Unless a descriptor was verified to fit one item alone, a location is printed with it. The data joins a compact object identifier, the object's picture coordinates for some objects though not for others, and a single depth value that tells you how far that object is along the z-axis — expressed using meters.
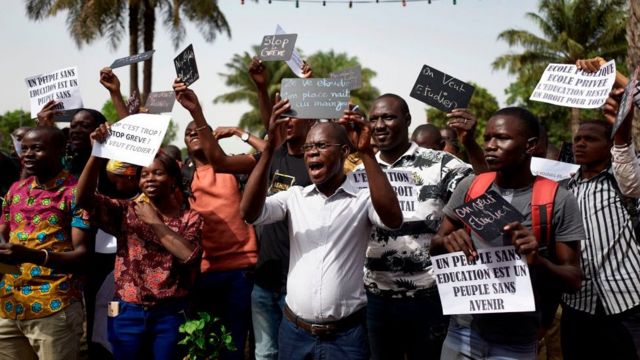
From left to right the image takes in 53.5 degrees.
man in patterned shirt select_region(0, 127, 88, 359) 4.16
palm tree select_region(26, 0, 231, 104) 22.11
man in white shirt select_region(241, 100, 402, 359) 3.42
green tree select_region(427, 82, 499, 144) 37.19
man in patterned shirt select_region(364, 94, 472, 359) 4.01
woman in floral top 4.05
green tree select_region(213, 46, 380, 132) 41.16
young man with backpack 2.92
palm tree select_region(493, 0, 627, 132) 31.97
